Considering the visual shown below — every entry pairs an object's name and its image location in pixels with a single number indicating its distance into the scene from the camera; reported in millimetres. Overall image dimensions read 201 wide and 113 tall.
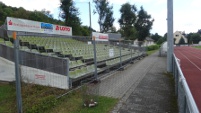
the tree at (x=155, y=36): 108300
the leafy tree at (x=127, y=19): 40750
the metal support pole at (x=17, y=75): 4457
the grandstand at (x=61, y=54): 6566
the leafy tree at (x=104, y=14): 47125
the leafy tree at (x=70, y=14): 37656
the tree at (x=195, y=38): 93500
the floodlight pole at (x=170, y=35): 11273
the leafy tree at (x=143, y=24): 40344
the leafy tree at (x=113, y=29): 50378
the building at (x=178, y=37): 100388
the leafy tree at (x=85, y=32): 44225
